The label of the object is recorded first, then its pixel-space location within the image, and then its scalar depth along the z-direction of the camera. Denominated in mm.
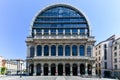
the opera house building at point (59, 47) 41707
